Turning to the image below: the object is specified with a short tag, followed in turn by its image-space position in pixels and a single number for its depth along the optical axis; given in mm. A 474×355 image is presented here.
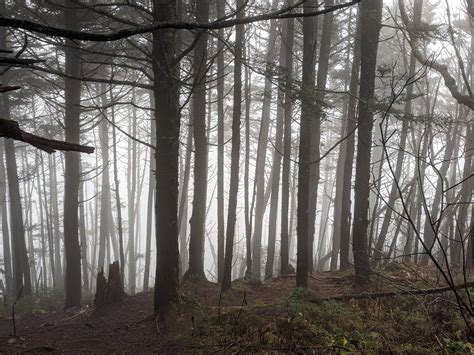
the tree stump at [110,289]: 8601
